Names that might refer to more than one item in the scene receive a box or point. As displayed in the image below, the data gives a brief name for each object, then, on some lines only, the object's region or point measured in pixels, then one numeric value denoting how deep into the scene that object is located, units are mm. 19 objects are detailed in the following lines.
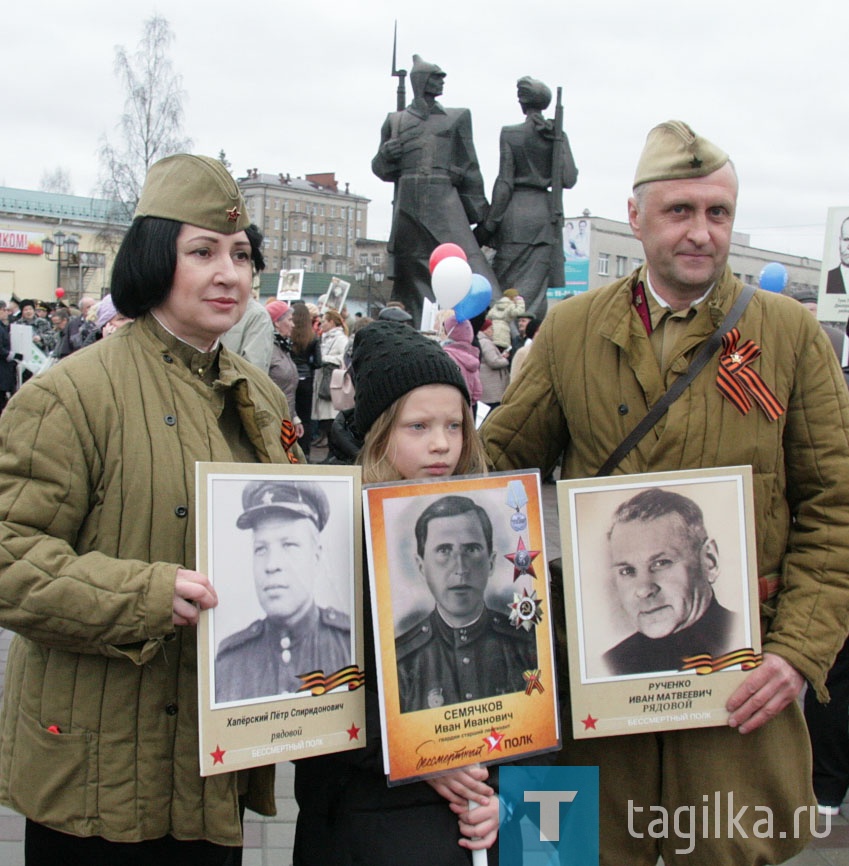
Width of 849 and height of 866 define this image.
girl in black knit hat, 2025
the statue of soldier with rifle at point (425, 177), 15039
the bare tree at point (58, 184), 83812
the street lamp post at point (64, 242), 36744
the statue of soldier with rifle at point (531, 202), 15531
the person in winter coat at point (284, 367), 8594
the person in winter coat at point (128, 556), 1882
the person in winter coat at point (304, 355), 10117
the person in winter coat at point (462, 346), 7633
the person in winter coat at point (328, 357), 10977
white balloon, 7984
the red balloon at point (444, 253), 9641
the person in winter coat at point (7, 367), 14750
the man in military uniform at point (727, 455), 2217
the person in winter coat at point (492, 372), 11023
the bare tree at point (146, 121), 37219
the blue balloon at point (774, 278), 8924
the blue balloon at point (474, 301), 8125
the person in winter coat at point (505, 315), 12906
